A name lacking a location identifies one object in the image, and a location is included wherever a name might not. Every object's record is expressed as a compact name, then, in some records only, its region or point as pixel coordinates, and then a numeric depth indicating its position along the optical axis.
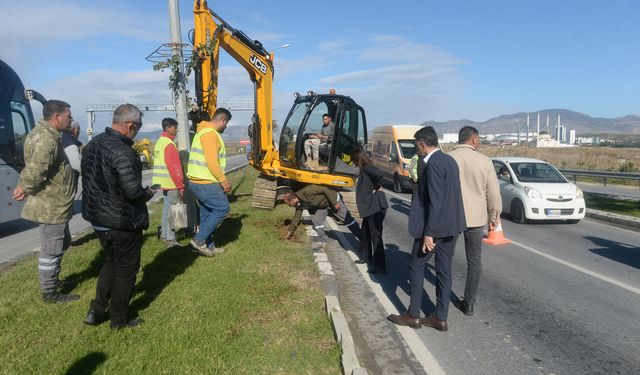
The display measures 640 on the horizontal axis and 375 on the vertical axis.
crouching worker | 8.38
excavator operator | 11.34
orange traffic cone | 5.94
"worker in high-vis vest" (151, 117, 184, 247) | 7.01
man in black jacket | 4.21
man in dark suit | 4.55
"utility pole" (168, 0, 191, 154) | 8.44
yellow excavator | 10.52
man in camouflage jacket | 4.98
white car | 11.33
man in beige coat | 5.25
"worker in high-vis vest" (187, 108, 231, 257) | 6.55
